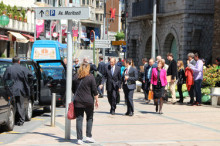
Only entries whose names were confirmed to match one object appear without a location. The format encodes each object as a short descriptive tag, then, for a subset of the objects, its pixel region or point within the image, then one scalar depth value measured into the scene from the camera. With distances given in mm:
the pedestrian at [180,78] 19422
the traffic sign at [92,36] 29694
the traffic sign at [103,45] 31697
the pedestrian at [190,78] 18928
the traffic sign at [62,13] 10422
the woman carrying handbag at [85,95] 9977
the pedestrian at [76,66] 22497
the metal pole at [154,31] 27594
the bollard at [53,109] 12047
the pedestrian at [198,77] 18734
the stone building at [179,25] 31594
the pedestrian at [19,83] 12805
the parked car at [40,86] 11992
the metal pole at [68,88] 10312
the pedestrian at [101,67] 24273
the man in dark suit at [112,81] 15977
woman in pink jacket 16172
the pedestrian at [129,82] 15625
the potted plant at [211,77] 19094
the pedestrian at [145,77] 20141
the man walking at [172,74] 19000
